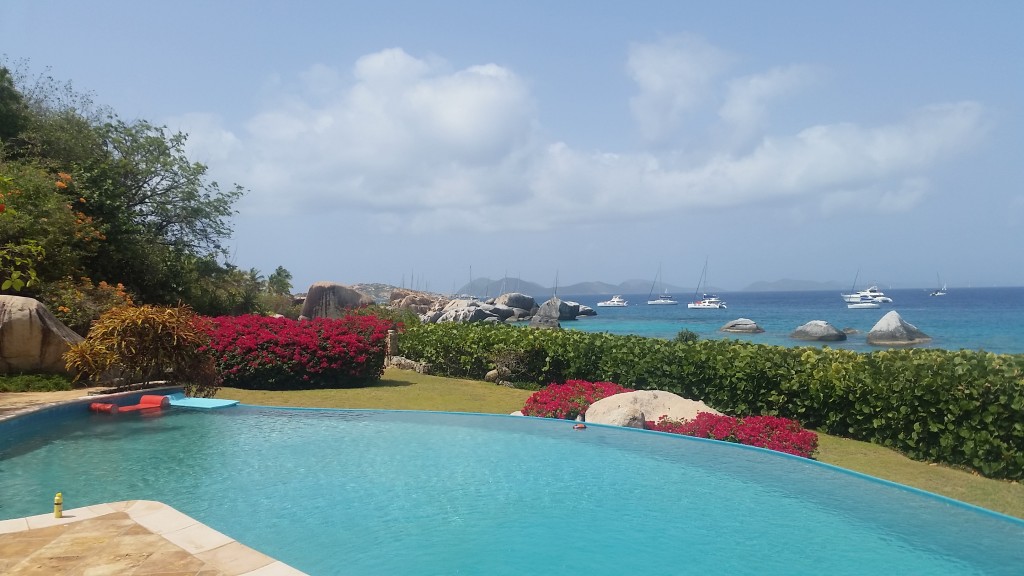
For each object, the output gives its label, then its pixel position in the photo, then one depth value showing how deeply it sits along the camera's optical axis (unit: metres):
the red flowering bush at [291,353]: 16.05
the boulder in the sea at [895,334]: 51.03
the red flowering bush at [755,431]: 10.27
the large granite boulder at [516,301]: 80.56
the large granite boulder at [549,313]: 70.64
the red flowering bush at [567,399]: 13.12
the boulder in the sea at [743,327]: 63.47
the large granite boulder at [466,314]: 56.62
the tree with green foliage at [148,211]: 21.50
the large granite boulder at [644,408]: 12.06
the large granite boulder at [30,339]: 14.17
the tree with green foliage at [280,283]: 45.38
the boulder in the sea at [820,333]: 54.47
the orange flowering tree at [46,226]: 16.34
